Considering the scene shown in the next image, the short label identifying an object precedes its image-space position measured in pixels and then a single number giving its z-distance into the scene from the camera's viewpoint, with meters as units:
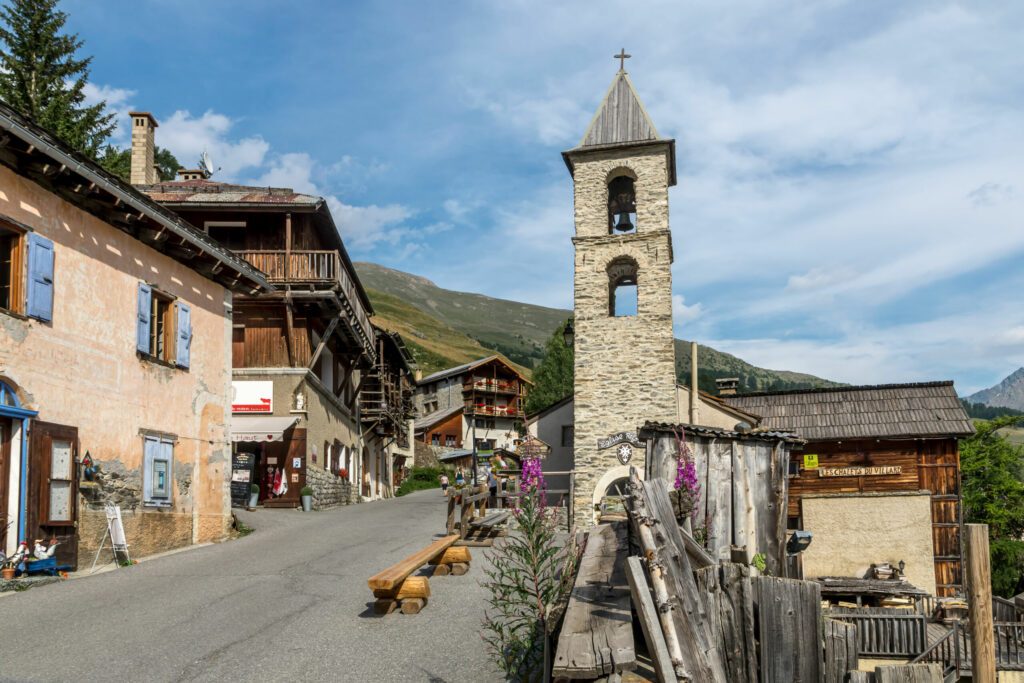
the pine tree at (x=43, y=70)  27.45
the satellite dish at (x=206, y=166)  30.91
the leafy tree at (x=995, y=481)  31.50
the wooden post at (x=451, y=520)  15.63
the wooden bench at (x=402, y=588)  9.05
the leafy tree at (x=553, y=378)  51.79
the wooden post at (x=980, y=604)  6.32
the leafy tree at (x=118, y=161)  31.83
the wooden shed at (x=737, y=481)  9.56
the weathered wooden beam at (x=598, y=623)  3.92
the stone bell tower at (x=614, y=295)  25.02
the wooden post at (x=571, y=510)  20.63
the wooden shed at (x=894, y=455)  22.33
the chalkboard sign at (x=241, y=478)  23.28
